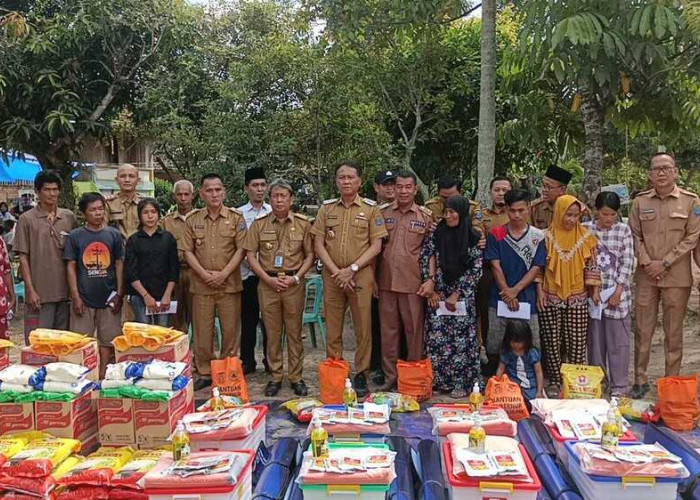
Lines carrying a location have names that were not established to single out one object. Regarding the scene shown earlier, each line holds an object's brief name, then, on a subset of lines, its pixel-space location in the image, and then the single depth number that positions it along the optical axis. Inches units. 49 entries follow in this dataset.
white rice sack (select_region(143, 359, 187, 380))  128.4
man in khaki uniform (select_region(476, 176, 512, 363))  190.2
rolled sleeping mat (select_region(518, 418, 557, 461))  121.2
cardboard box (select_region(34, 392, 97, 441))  124.6
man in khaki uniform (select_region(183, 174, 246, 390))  182.1
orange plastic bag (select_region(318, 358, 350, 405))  165.3
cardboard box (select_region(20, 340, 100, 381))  135.9
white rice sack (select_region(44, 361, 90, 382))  127.7
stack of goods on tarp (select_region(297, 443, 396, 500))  93.7
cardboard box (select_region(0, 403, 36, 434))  125.0
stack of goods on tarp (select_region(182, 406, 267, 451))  114.7
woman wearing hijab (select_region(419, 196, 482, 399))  173.2
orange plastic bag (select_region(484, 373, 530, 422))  152.2
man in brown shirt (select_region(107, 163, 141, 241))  190.5
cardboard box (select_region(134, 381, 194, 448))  126.9
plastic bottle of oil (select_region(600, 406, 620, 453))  101.0
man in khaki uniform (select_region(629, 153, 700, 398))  167.6
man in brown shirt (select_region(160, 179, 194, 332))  193.8
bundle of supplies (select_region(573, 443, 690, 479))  94.3
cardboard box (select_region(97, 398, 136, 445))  127.9
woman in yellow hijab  170.7
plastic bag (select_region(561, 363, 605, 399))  155.8
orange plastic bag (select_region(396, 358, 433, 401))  171.9
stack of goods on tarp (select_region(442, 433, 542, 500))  92.3
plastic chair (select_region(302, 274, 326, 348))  231.2
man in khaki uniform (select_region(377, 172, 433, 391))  178.1
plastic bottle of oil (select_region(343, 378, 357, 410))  128.0
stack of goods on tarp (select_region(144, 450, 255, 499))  91.4
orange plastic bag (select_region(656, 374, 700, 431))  151.7
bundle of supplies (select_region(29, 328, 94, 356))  135.8
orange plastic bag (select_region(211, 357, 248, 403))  167.6
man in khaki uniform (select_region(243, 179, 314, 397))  179.3
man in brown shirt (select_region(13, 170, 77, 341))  172.9
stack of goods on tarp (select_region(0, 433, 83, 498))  99.8
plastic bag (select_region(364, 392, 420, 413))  162.6
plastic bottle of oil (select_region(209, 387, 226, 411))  128.1
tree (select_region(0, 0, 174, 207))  265.0
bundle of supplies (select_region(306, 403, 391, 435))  120.3
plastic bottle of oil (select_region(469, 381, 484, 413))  123.2
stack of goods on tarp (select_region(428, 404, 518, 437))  117.1
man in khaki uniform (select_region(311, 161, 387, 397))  177.5
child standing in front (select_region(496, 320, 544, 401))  168.7
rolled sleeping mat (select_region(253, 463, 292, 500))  105.4
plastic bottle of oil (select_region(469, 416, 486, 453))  101.7
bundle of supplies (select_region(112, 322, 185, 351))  140.5
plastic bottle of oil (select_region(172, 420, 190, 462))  99.0
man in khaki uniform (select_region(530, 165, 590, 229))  185.0
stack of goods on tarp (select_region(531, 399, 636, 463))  113.8
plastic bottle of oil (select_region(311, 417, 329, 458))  99.7
